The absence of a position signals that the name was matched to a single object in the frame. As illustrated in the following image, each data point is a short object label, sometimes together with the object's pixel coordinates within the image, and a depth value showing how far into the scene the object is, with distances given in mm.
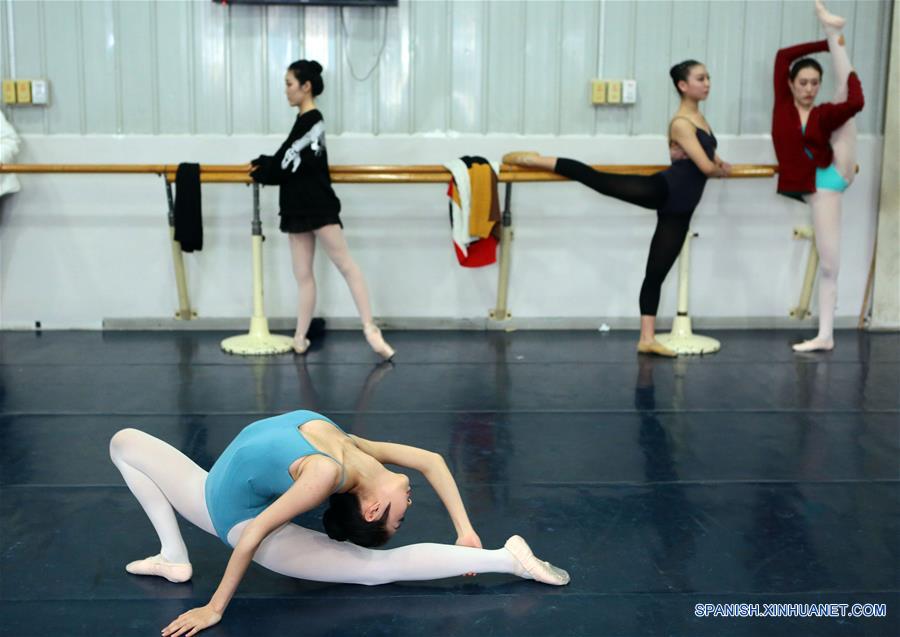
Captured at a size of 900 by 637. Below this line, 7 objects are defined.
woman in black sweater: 5105
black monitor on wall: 5781
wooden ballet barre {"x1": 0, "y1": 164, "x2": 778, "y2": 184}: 5535
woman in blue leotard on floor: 2385
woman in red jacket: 5453
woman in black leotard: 5254
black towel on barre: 5590
